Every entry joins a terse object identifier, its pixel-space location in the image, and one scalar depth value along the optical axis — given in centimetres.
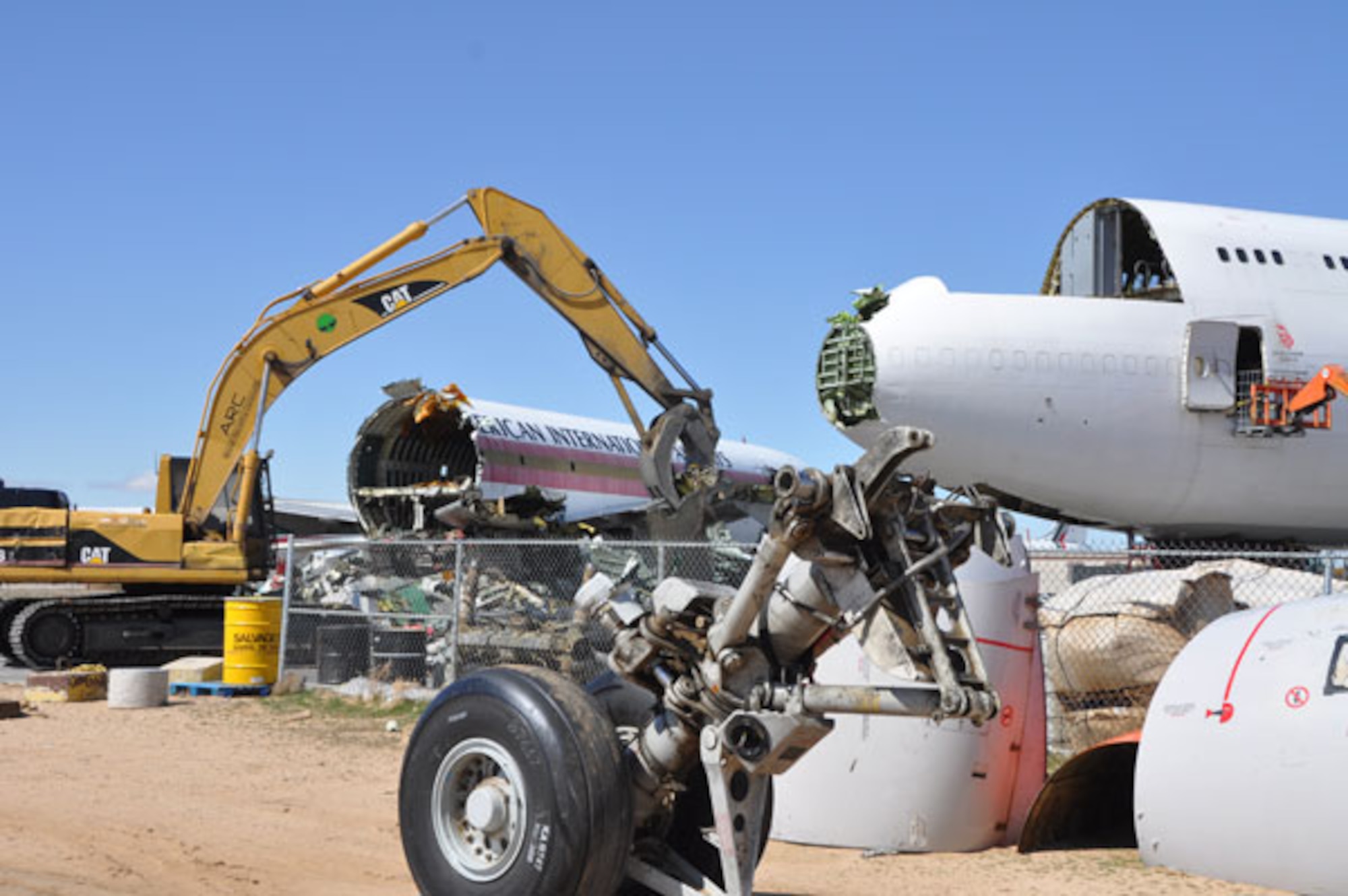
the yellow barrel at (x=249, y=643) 1666
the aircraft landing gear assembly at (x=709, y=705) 518
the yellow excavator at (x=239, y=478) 1938
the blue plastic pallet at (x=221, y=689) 1641
